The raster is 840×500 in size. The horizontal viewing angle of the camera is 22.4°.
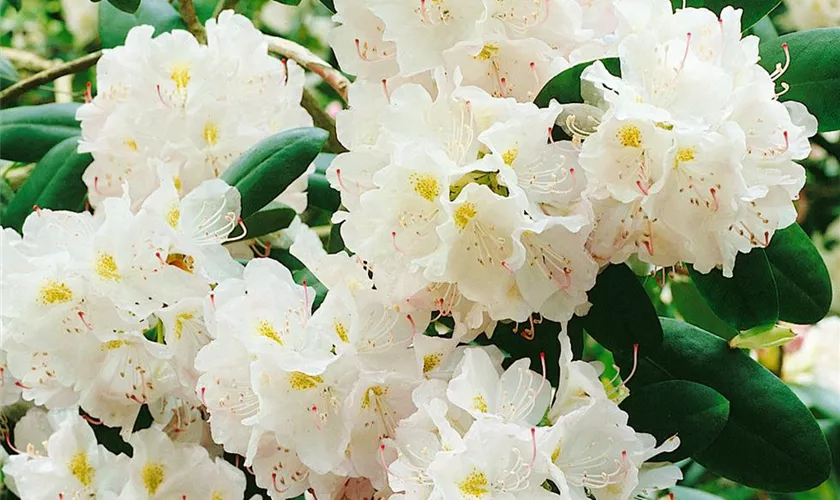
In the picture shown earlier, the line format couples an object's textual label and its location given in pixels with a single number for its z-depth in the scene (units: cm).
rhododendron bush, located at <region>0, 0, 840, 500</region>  118
